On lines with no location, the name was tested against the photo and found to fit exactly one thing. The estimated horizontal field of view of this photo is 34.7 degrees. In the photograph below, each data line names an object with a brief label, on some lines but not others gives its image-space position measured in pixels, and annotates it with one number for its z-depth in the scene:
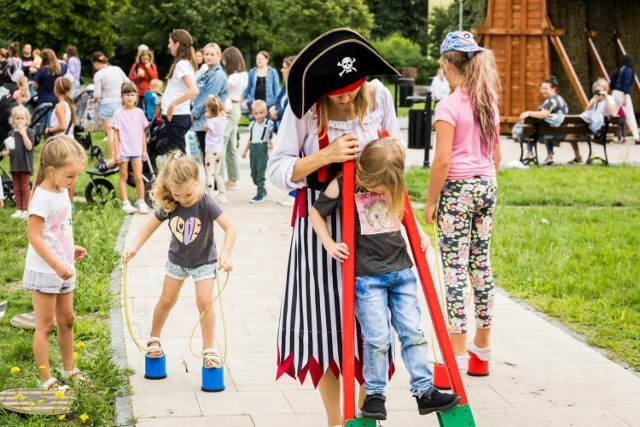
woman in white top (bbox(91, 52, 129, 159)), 15.99
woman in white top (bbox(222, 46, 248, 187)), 13.45
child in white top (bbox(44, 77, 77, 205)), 12.42
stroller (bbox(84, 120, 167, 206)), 11.94
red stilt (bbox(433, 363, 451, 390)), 5.71
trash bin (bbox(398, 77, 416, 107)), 27.19
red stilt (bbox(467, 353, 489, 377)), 6.03
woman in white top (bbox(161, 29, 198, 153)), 11.68
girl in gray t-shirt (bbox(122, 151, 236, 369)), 5.58
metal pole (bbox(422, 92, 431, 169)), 15.70
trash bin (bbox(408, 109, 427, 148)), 15.84
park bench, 16.59
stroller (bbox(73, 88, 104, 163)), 16.42
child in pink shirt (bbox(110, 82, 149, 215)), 11.34
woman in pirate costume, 4.27
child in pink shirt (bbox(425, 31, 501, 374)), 5.54
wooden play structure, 21.39
